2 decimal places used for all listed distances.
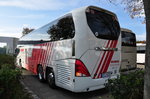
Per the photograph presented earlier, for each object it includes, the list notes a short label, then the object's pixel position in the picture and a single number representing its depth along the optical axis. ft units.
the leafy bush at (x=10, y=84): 9.09
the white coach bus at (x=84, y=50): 13.38
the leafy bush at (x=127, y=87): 8.47
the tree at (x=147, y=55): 7.38
